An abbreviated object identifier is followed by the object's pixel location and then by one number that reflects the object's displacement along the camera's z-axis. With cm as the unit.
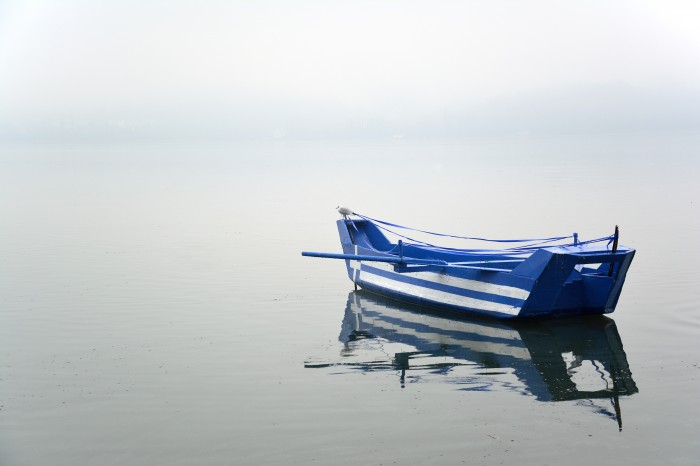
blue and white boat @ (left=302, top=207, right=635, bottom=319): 1241
